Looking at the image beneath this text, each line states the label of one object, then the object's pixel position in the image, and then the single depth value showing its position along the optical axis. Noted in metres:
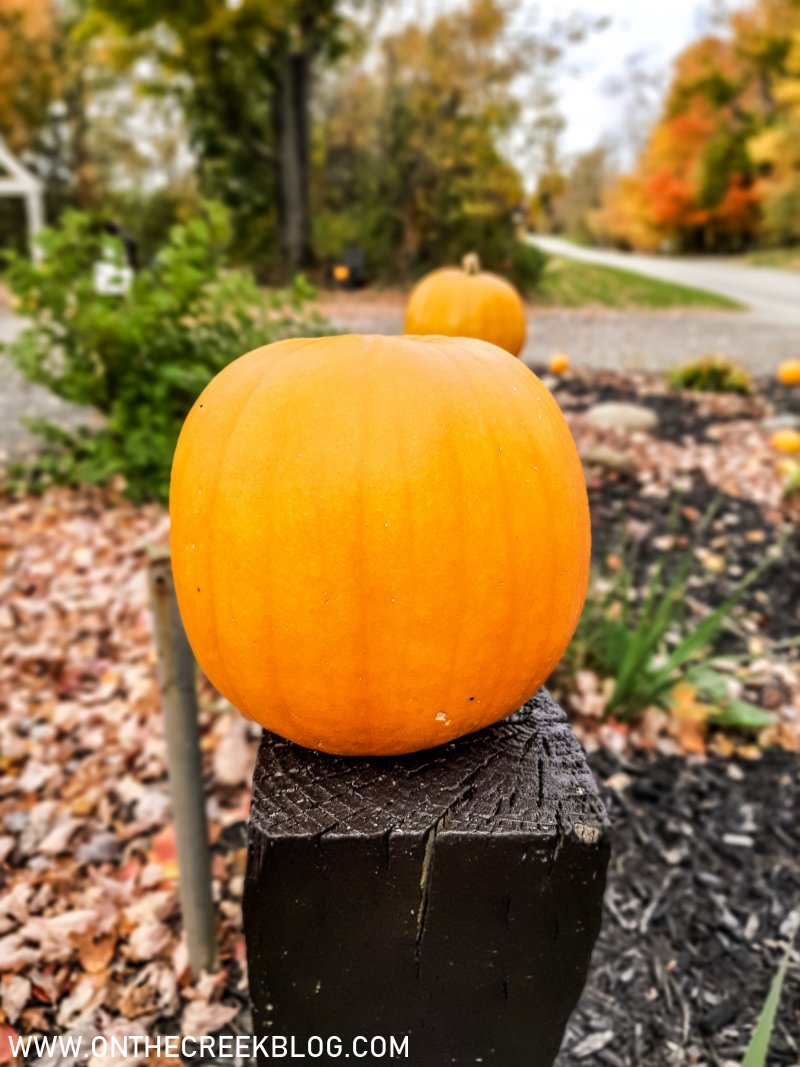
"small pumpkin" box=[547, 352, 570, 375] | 6.73
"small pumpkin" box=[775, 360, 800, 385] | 6.35
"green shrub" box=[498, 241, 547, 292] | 16.95
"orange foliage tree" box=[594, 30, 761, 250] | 35.25
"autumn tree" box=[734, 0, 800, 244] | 28.86
